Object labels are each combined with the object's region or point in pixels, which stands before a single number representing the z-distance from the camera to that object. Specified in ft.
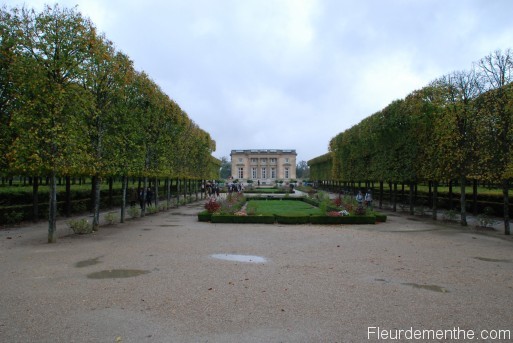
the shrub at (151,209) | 68.59
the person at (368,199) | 79.97
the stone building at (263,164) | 322.75
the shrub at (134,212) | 59.67
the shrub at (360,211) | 58.08
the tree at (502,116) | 45.27
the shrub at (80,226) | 42.42
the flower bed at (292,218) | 55.88
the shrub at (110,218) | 51.65
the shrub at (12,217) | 48.83
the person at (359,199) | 77.61
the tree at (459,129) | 51.31
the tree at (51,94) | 35.24
